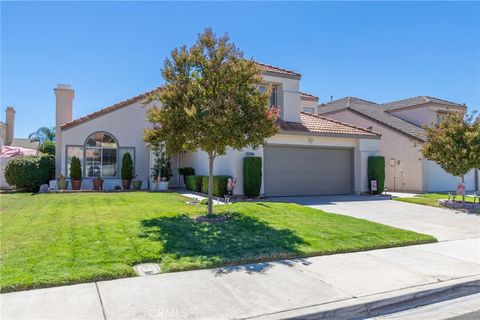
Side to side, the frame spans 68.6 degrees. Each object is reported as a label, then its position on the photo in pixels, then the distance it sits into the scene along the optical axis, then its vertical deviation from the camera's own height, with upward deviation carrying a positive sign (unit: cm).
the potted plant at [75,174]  1838 -38
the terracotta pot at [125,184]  1980 -95
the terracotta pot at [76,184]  1833 -90
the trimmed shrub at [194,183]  1712 -75
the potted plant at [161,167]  1964 +2
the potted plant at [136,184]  1942 -93
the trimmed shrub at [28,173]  1831 -35
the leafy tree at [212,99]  866 +173
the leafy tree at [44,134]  4225 +394
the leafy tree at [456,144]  1406 +105
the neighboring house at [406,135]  2244 +225
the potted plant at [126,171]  1981 -22
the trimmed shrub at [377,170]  1820 -5
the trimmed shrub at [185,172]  1948 -24
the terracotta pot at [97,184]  1875 -91
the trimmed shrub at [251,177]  1486 -38
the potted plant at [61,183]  1794 -83
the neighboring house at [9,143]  2106 +271
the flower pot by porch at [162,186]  1867 -99
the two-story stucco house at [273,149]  1652 +103
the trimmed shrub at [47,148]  3275 +175
